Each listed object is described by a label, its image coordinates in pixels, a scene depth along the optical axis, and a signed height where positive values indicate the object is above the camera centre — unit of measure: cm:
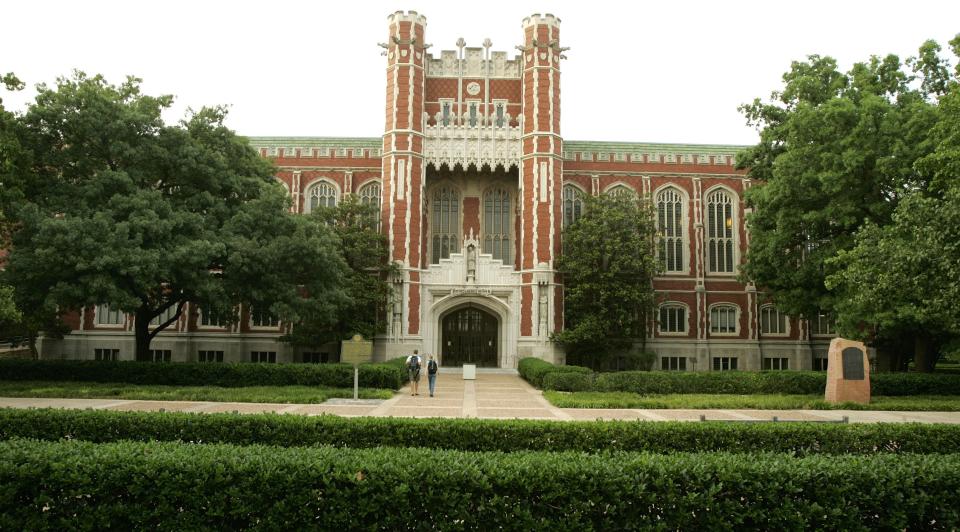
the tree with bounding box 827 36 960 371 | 1623 +165
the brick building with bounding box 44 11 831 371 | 3509 +586
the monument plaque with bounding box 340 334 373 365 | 1952 -87
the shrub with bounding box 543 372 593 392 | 2331 -204
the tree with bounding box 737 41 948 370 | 2338 +566
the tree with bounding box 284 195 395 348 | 3291 +191
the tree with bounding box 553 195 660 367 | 3362 +244
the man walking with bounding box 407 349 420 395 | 2236 -163
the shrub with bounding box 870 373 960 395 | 2356 -206
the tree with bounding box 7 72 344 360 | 2084 +332
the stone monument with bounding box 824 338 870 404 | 2058 -148
